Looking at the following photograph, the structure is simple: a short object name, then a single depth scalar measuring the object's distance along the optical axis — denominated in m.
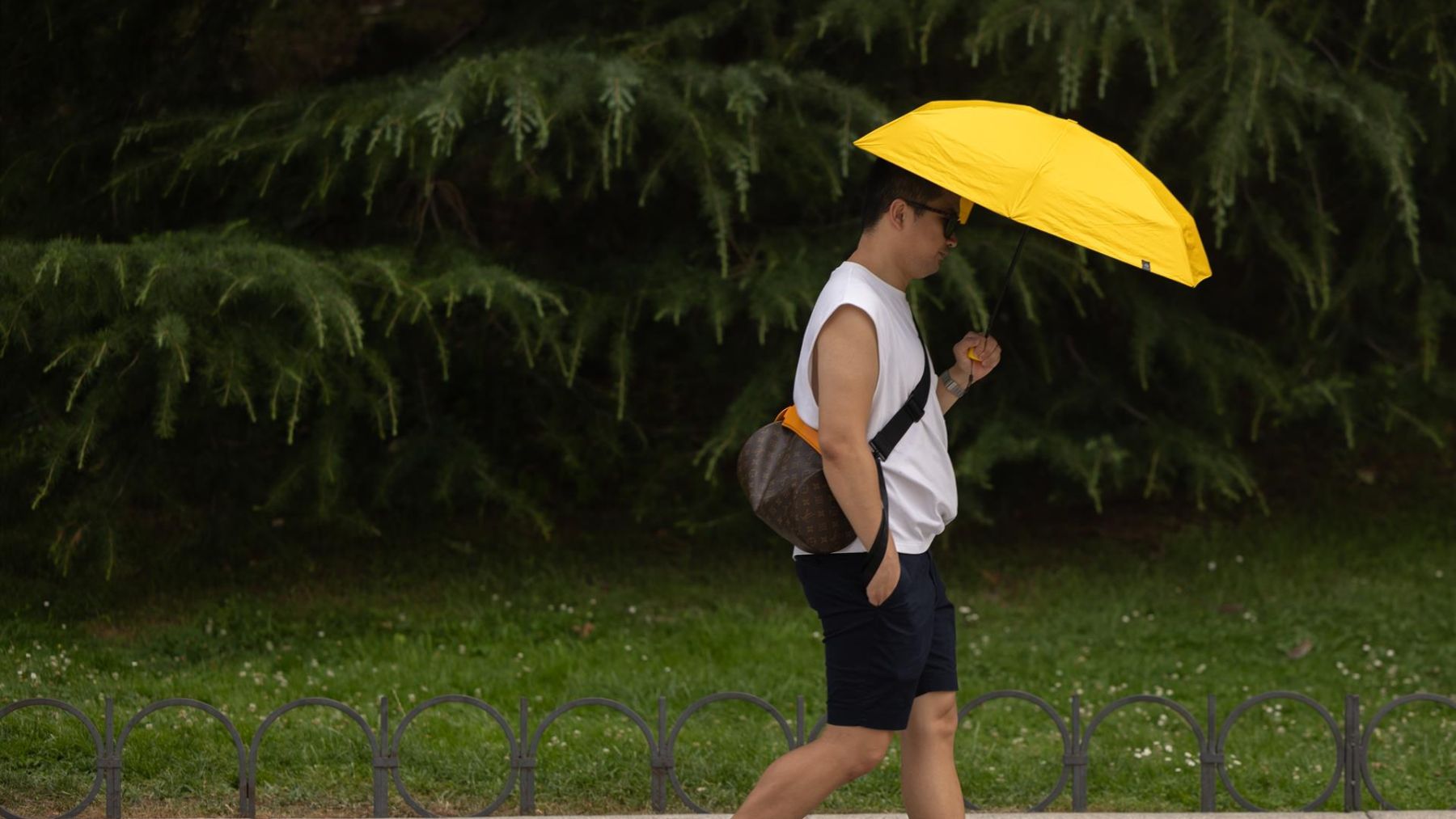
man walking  6.01
